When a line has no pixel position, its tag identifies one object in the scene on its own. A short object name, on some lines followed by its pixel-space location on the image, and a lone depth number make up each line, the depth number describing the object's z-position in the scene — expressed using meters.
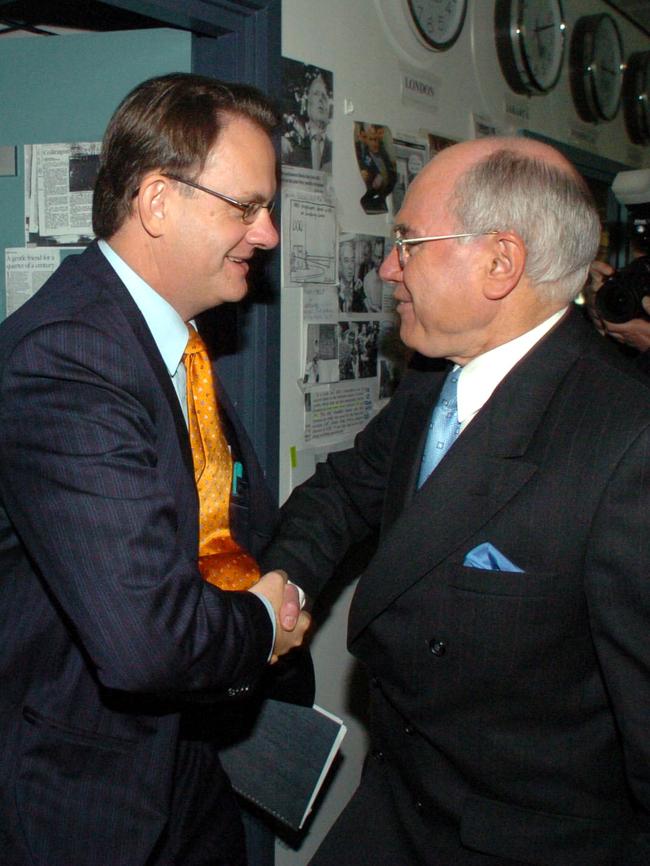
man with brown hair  1.20
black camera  2.59
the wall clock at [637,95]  4.49
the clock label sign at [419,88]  2.70
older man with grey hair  1.26
